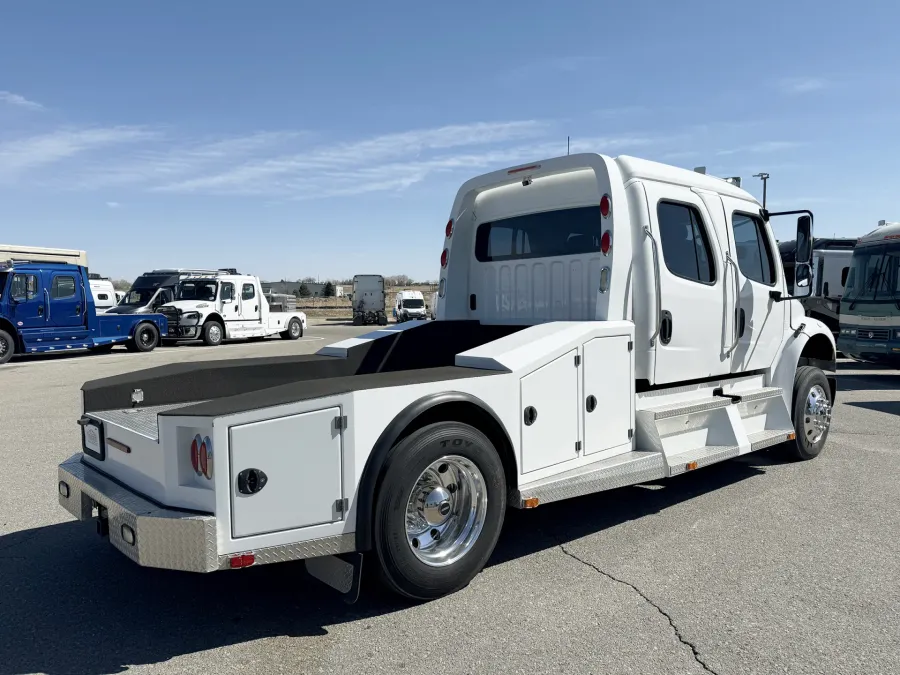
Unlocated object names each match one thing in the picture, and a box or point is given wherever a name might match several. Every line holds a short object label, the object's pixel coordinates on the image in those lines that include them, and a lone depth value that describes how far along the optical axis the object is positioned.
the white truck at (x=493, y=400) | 3.15
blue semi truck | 16.95
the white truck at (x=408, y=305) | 37.33
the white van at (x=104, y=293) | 28.48
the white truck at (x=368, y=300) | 36.59
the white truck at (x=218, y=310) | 21.81
